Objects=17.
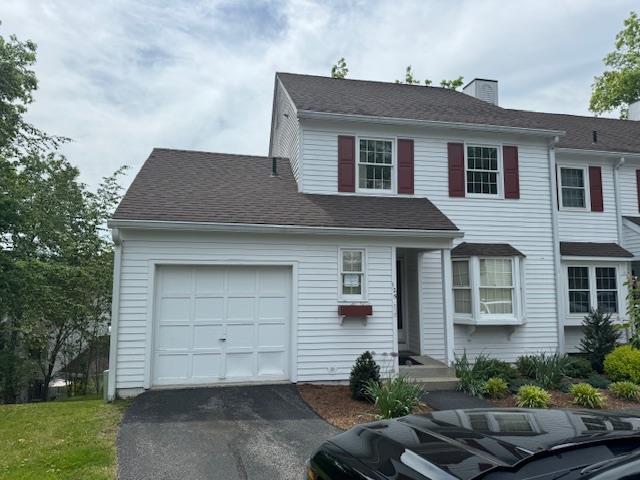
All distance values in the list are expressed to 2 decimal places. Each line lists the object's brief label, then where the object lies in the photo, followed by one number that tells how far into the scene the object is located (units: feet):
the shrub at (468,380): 28.66
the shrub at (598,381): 31.01
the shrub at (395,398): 23.15
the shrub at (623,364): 31.24
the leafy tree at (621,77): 83.51
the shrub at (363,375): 26.37
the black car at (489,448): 6.17
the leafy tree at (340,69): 80.43
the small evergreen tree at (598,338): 35.22
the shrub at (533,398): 25.70
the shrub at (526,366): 33.75
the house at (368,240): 29.45
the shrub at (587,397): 26.48
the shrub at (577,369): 33.55
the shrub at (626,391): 28.25
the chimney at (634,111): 58.49
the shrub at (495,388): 28.30
